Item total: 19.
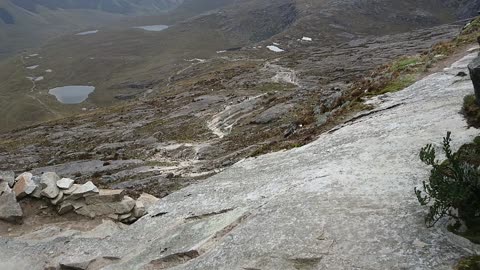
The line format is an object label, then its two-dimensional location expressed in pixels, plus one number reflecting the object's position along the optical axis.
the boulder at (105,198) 26.34
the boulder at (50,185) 26.92
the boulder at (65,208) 26.34
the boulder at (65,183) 27.27
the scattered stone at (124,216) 25.14
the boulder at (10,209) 26.22
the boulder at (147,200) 26.51
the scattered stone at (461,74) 28.21
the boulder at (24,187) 27.27
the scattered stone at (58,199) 26.78
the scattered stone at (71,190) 27.02
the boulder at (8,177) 28.91
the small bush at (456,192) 12.48
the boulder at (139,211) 25.28
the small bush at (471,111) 19.59
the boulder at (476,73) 17.28
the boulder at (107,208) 25.48
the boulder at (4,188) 27.54
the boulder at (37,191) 27.41
